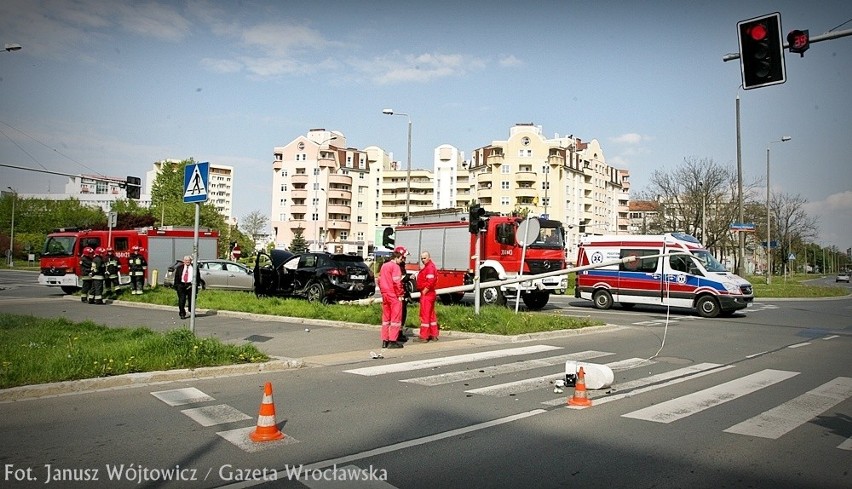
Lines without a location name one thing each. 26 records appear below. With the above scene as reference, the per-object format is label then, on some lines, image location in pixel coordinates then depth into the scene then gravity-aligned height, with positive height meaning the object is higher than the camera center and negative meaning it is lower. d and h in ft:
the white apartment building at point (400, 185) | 314.76 +38.69
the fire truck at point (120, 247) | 83.47 +0.99
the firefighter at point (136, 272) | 76.84 -2.27
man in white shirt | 57.00 -2.28
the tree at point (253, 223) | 323.37 +16.51
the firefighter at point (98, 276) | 69.72 -2.56
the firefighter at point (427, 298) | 42.62 -2.75
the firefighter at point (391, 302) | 39.55 -2.84
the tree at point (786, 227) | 220.43 +13.27
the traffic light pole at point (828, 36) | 30.50 +11.12
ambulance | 67.51 -1.96
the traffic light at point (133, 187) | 101.40 +10.86
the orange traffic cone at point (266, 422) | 19.11 -5.10
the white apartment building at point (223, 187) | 608.31 +67.77
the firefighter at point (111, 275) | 73.15 -2.53
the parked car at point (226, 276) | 85.76 -2.93
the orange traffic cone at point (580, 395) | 24.30 -5.25
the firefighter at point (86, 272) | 71.00 -2.19
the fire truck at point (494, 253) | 69.15 +0.59
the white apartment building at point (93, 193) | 504.84 +50.18
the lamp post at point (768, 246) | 135.18 +3.49
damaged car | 67.97 -2.37
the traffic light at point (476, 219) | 50.42 +3.16
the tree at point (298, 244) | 241.14 +4.54
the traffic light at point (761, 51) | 31.63 +10.69
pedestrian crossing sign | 35.91 +4.12
